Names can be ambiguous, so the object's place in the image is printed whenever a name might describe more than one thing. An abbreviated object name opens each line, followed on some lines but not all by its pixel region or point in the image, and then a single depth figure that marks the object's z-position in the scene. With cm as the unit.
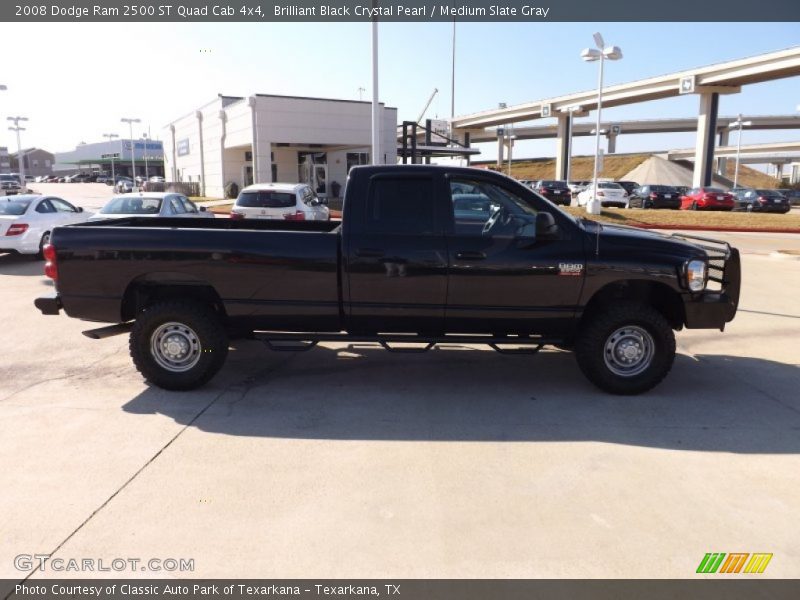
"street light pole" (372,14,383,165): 1732
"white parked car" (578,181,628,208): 3450
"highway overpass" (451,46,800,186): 4103
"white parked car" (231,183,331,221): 1434
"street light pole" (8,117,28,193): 8530
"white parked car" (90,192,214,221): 1323
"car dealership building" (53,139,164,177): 10275
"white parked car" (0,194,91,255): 1284
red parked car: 3606
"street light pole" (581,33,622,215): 2617
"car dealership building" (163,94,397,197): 3431
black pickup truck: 543
